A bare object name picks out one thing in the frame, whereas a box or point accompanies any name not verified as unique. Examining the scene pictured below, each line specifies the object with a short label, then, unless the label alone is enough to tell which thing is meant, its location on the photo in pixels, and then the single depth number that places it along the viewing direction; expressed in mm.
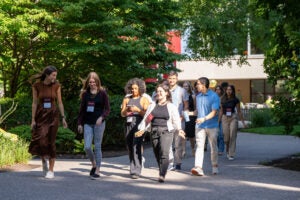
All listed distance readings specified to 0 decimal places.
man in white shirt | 12930
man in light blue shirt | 12125
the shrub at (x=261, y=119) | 32125
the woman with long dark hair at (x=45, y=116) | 11305
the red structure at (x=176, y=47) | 23534
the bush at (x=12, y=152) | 12905
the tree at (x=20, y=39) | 18953
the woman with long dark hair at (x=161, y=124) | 11164
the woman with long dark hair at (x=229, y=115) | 15898
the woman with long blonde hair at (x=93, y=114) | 11469
